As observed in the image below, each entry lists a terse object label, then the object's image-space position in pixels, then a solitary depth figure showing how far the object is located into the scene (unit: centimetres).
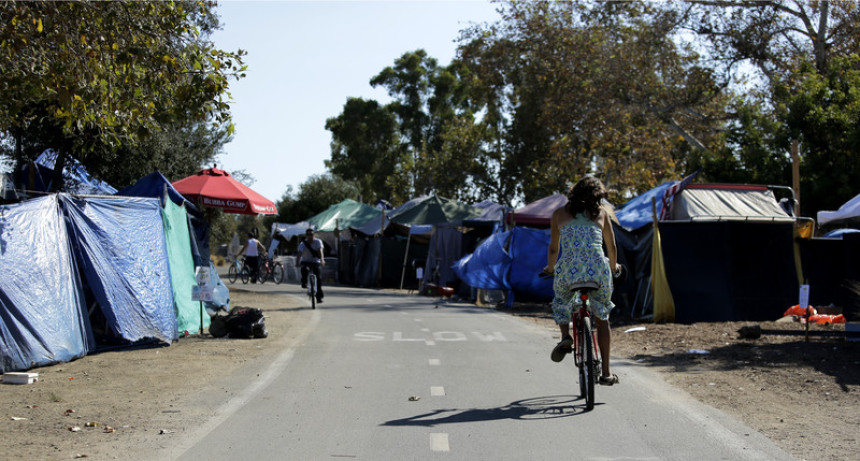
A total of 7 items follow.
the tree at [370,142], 6019
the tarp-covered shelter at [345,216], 4159
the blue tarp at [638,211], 1937
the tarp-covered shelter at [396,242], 2894
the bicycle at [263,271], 3327
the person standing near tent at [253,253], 3138
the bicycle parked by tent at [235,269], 3347
